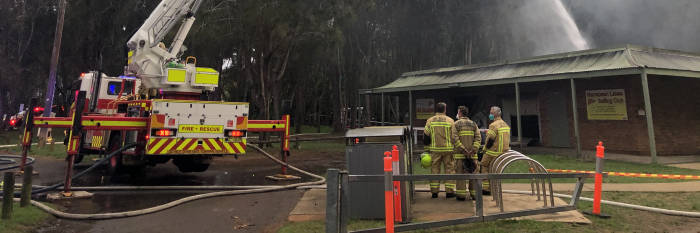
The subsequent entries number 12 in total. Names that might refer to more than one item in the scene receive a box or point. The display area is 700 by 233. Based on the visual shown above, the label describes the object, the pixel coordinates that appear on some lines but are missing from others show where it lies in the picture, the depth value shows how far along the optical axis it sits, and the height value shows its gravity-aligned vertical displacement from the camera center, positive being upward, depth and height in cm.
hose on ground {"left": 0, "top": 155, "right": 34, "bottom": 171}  889 -48
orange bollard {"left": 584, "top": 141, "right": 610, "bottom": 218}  490 -50
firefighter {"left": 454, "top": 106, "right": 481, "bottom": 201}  582 -6
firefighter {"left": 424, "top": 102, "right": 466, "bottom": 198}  583 +4
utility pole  1628 +384
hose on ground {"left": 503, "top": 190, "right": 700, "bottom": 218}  498 -88
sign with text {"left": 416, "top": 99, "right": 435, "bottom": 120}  1990 +212
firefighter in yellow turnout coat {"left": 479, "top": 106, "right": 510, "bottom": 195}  582 +11
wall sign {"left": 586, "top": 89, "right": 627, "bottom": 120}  1315 +164
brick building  1229 +197
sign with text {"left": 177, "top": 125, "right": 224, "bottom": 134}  704 +30
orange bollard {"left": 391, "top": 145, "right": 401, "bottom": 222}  415 -52
